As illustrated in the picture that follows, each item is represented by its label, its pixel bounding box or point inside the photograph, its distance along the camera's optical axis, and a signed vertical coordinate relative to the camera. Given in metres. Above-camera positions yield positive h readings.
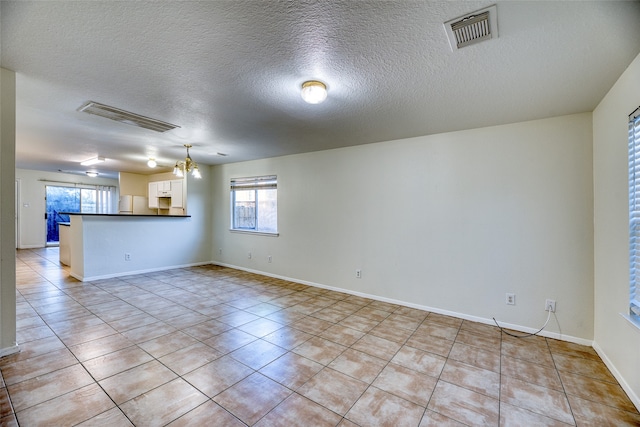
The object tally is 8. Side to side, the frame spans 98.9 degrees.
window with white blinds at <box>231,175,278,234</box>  5.39 +0.16
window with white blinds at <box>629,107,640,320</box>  1.88 -0.01
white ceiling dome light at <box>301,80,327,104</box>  2.16 +0.97
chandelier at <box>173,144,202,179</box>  4.30 +0.73
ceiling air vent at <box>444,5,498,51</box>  1.44 +1.03
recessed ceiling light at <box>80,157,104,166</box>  5.53 +1.08
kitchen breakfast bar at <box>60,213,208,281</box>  4.81 -0.63
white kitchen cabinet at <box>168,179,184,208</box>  6.32 +0.44
